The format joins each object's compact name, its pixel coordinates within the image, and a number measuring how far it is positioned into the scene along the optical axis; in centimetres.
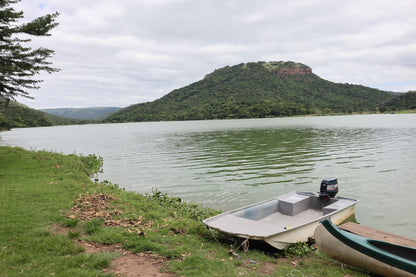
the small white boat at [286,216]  779
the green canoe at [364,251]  583
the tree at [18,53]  1405
